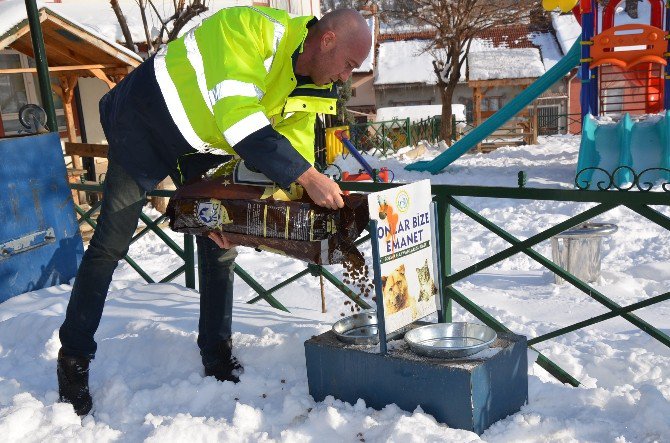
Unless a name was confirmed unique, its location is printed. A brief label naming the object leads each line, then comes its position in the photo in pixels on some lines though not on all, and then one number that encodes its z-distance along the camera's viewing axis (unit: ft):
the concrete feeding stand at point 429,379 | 7.97
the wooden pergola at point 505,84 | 68.44
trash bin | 20.76
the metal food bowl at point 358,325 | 9.60
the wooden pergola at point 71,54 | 32.58
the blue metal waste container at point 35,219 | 14.73
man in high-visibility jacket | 7.66
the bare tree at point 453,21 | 68.59
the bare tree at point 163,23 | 42.66
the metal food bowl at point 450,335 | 8.87
